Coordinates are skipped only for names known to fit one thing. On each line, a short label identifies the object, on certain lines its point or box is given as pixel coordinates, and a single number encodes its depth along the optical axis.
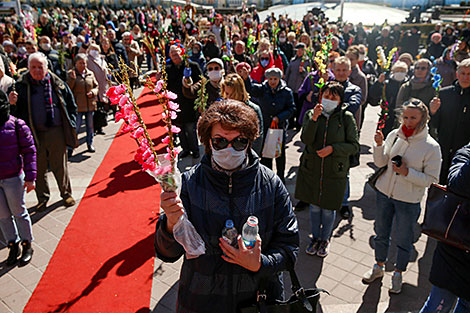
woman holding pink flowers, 2.23
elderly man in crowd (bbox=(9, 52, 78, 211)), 5.32
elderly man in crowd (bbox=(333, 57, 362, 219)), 5.45
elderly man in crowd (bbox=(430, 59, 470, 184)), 4.93
